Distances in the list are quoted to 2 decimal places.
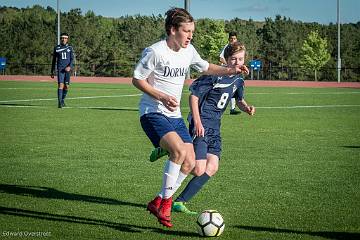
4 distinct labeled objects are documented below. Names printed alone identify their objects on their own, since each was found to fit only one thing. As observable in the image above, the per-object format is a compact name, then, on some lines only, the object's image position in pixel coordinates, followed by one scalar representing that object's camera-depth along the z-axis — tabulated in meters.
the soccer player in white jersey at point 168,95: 9.81
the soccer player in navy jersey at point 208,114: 10.93
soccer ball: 9.07
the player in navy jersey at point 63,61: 33.63
